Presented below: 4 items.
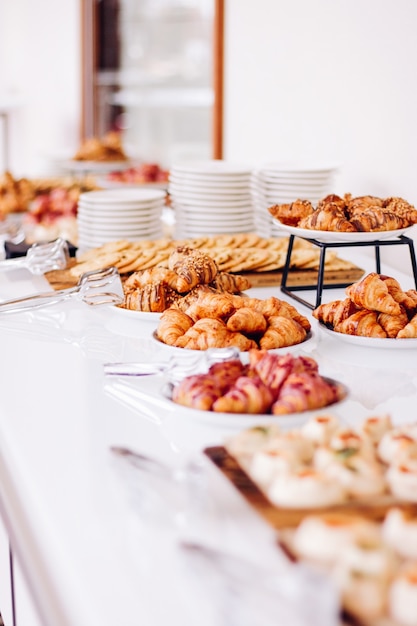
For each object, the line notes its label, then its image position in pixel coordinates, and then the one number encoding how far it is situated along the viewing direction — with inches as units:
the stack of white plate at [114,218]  77.5
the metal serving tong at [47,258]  68.6
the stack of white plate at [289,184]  79.7
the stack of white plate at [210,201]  79.9
